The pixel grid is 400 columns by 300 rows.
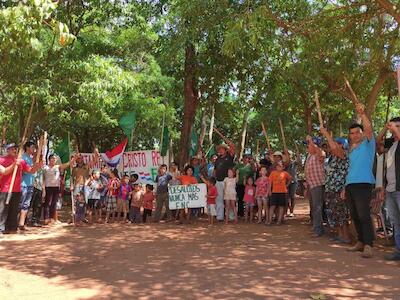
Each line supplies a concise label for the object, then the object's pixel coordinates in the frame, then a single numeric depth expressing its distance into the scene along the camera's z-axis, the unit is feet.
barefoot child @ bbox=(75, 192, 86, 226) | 36.27
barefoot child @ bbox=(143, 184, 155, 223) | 39.11
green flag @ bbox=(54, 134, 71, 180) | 51.26
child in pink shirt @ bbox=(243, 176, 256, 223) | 37.06
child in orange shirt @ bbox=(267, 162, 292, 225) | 34.53
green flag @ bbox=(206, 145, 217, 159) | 67.21
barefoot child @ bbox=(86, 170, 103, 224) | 37.50
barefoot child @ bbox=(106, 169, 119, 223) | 38.73
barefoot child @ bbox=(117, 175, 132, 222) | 38.68
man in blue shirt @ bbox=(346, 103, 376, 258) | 21.97
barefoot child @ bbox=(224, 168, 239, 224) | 36.60
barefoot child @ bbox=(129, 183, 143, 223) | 38.34
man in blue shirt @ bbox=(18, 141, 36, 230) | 31.17
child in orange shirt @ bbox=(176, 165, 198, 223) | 37.70
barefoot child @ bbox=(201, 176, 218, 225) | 36.81
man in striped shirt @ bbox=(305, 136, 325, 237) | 28.71
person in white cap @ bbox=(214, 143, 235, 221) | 37.24
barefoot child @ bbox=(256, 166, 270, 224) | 35.63
